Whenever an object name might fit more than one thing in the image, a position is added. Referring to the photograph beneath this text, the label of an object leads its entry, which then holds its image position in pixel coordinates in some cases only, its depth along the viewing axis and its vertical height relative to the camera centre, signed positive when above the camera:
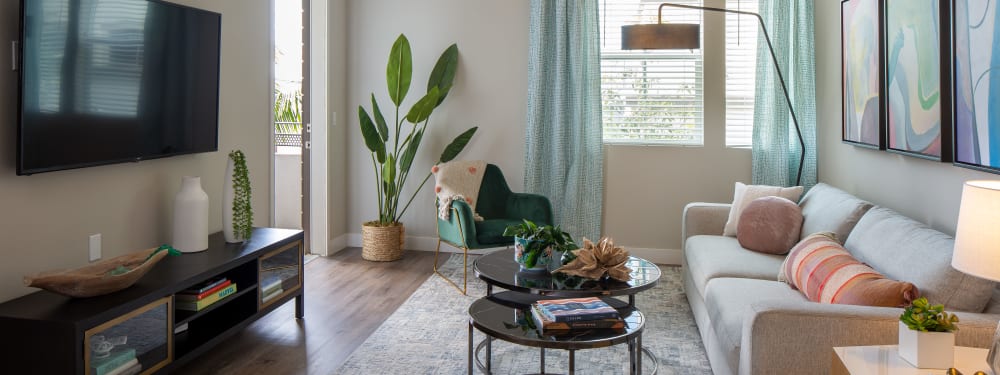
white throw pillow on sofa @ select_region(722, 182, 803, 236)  4.34 +0.00
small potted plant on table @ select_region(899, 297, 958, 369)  1.83 -0.35
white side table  1.87 -0.43
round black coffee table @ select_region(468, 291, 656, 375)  2.44 -0.46
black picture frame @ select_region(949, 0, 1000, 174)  2.55 +0.37
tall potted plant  5.44 +0.44
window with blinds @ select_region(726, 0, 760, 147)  5.30 +0.86
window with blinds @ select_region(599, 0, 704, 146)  5.41 +0.78
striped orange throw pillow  2.41 -0.30
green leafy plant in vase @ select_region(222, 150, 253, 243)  3.68 -0.02
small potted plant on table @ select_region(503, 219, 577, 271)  3.23 -0.21
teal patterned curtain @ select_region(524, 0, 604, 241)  5.41 +0.59
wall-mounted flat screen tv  2.71 +0.48
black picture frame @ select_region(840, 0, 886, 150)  3.62 +0.64
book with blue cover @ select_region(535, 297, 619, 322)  2.58 -0.40
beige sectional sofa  2.22 -0.36
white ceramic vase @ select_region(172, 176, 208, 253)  3.45 -0.09
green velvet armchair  4.67 -0.13
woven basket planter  5.47 -0.34
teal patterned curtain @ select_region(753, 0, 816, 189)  5.07 +0.66
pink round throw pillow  3.90 -0.17
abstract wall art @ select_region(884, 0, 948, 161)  2.90 +0.48
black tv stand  2.43 -0.43
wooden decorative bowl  2.54 -0.29
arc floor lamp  4.52 +0.96
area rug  3.31 -0.72
